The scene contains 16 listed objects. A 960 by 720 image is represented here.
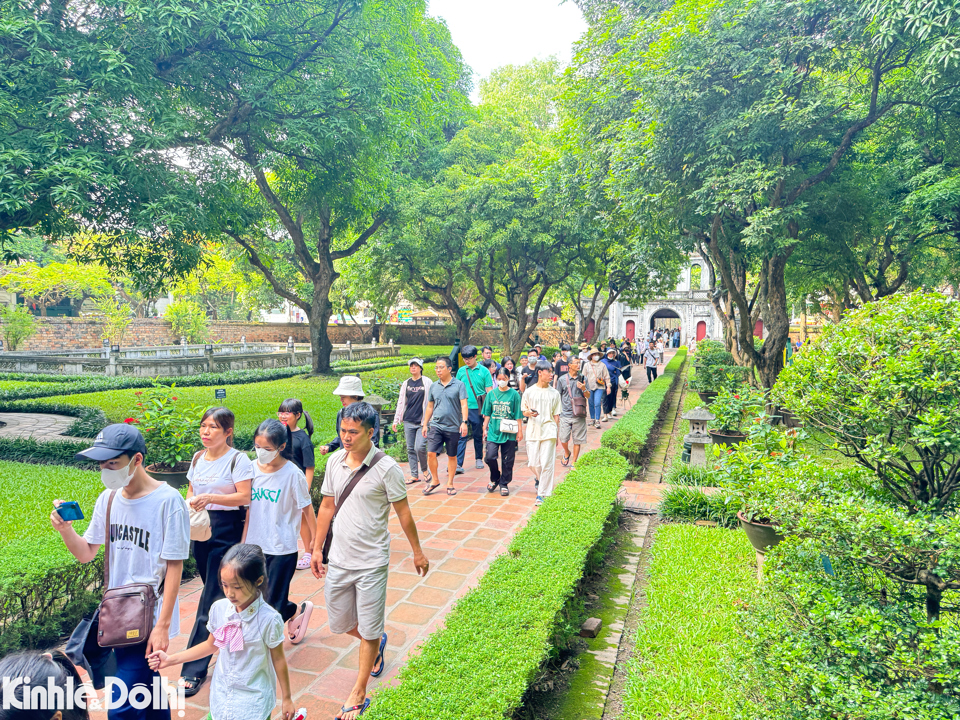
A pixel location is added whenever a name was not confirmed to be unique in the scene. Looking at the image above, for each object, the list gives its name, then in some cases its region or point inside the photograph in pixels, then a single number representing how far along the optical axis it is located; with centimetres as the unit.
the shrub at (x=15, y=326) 2744
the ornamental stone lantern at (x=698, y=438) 860
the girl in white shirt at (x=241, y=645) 270
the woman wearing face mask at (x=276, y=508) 370
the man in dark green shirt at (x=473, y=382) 790
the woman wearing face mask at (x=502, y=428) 726
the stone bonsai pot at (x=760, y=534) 477
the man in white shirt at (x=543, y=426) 698
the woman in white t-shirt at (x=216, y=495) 361
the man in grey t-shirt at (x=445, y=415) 723
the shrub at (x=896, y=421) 262
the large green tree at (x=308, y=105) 1031
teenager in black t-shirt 474
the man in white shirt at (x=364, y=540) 337
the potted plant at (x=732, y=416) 820
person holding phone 286
